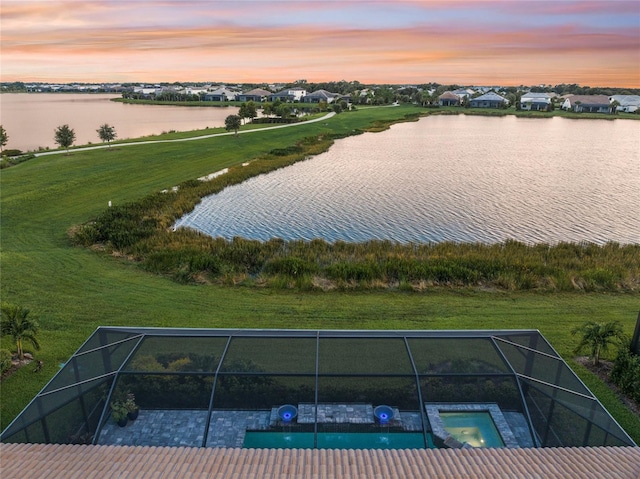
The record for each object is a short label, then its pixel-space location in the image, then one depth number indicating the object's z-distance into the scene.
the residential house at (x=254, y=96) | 160.88
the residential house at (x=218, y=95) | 160.50
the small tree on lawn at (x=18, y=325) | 13.35
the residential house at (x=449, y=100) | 147.38
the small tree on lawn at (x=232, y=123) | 61.16
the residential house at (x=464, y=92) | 174.41
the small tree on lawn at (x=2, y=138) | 46.50
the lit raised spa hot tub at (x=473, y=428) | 10.55
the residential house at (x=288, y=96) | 159.25
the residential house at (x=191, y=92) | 170.12
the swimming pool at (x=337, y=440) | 10.31
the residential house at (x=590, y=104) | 125.44
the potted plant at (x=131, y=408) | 10.77
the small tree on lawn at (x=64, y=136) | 46.22
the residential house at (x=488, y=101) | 141.38
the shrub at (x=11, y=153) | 48.74
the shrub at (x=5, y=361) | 12.88
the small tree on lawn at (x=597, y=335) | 13.27
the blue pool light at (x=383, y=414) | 10.80
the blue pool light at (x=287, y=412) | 10.79
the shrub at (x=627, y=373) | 12.09
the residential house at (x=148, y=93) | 181.43
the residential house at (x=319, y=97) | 151.64
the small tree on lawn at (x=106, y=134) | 51.12
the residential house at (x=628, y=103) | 127.25
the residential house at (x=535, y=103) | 128.12
